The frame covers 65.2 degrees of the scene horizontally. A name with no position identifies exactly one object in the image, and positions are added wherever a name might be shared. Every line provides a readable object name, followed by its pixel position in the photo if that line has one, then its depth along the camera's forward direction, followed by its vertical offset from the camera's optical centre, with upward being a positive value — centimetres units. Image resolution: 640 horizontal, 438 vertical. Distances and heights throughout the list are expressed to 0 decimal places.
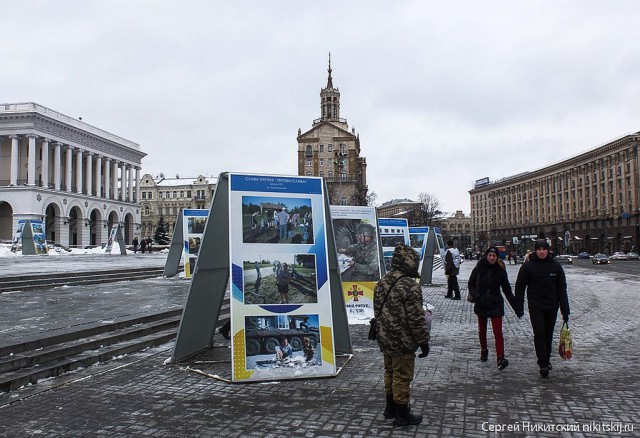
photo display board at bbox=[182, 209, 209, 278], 1975 +38
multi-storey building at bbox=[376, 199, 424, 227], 9415 +924
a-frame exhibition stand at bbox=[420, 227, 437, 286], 2162 -120
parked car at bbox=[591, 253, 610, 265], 4941 -300
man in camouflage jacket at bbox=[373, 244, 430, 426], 468 -88
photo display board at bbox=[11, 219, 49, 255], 3772 +34
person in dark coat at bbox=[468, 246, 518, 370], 727 -85
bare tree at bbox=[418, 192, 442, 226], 7794 +511
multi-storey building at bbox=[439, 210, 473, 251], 16675 +338
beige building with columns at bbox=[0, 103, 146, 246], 6181 +939
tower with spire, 9600 +1651
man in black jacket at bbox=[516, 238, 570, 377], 660 -86
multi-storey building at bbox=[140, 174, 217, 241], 12975 +1113
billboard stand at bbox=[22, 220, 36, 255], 3759 +16
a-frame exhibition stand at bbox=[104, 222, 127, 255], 4162 +1
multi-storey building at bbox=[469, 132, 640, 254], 7831 +592
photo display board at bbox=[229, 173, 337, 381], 619 -60
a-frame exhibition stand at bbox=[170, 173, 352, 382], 695 -69
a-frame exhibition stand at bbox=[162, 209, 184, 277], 2009 -46
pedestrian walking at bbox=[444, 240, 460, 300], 1614 -111
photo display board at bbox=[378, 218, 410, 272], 1744 +15
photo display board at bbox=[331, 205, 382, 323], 1159 -52
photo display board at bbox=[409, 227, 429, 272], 2184 -7
